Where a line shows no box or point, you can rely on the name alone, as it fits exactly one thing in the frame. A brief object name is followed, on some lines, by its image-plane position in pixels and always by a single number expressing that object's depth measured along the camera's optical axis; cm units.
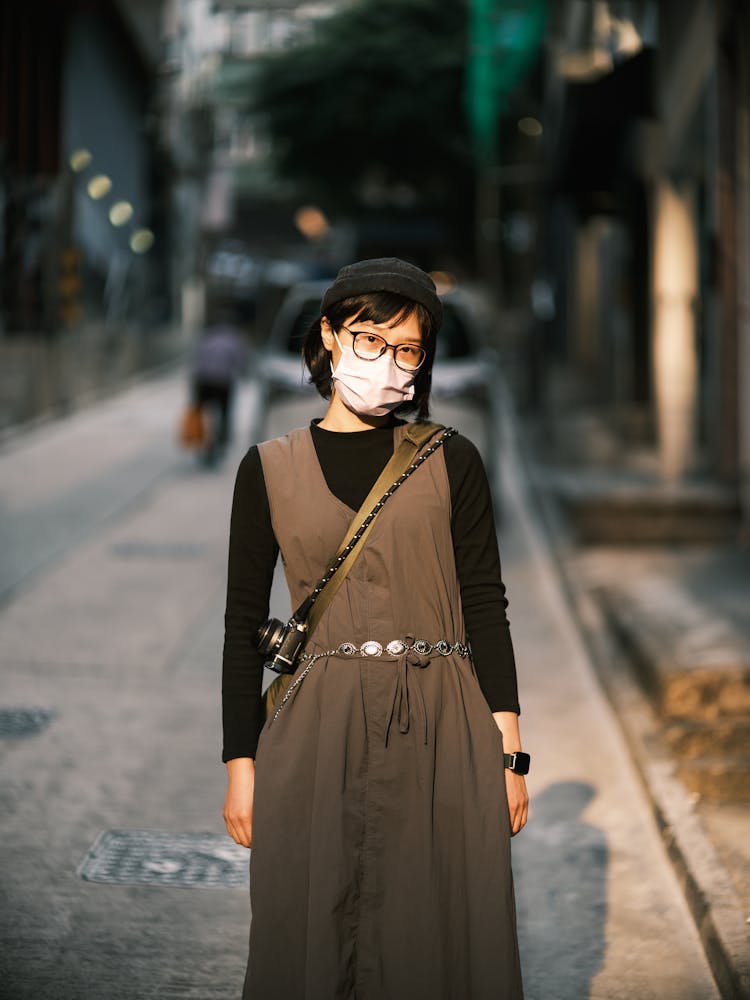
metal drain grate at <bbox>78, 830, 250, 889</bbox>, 516
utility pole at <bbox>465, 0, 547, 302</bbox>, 2772
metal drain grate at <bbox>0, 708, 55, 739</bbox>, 699
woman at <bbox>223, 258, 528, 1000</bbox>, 300
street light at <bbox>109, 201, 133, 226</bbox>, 3612
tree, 4600
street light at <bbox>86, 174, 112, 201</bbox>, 3232
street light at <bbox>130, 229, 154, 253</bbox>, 3937
